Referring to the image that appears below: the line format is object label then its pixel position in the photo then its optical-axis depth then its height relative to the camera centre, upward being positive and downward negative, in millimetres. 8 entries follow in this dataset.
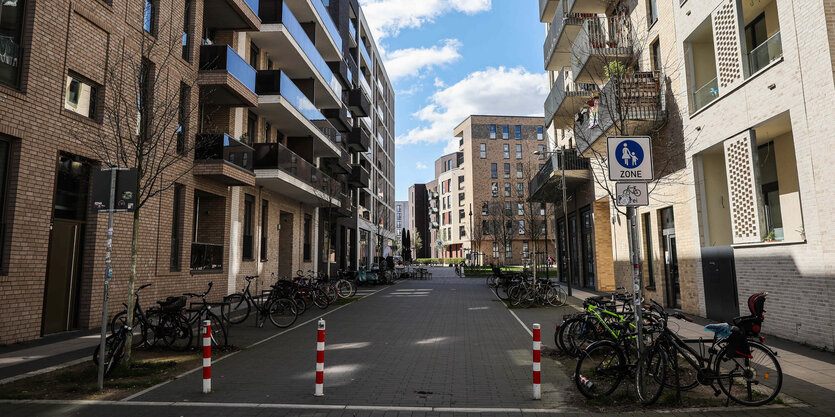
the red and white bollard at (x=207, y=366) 5781 -1199
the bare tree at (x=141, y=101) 7945 +3908
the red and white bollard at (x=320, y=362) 5621 -1141
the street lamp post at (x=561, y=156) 19905 +4384
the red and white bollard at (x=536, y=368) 5445 -1203
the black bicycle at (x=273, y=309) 11570 -1081
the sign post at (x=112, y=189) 6258 +1004
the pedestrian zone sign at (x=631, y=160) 5590 +1175
